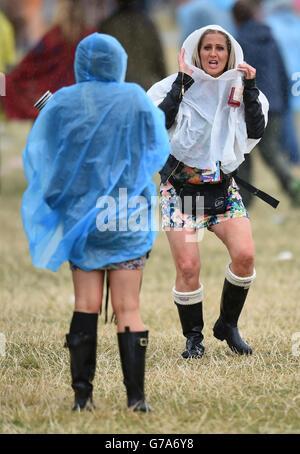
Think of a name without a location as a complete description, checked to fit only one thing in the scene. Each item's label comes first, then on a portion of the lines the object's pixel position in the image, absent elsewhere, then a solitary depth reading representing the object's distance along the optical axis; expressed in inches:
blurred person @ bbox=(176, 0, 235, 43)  775.7
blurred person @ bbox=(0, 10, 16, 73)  892.0
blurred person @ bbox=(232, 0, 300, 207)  699.4
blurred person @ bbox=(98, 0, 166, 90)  691.4
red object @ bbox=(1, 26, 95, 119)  799.1
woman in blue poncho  285.1
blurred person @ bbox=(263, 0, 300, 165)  945.5
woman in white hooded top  355.6
